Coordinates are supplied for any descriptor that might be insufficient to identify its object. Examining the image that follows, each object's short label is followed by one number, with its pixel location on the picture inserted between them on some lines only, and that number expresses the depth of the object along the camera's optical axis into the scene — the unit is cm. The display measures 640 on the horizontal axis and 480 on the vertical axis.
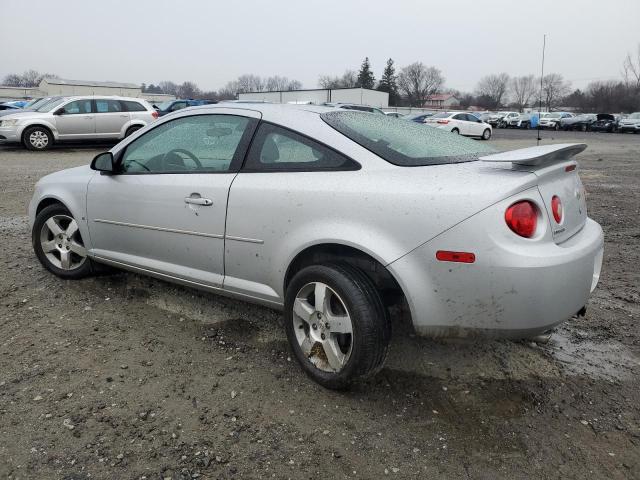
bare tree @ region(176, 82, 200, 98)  10088
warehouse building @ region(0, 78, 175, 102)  6856
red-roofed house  10385
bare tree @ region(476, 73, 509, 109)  10998
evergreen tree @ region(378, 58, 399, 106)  9138
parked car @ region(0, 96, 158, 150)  1486
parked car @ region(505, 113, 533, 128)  4666
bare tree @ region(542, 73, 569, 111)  9125
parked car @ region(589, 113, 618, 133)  3997
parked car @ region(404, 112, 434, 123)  2758
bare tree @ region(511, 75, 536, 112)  10971
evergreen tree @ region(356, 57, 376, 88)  9106
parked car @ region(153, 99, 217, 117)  2256
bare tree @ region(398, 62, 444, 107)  9931
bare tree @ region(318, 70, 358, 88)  9281
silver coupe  241
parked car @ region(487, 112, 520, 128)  4850
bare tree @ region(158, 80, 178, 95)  11156
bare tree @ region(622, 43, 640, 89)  7456
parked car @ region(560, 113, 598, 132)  4146
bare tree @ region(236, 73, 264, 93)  11469
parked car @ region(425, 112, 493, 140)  2638
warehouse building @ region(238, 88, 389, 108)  5141
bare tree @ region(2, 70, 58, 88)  9507
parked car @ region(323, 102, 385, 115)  1438
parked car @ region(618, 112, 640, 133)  3756
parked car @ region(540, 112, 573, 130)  4422
